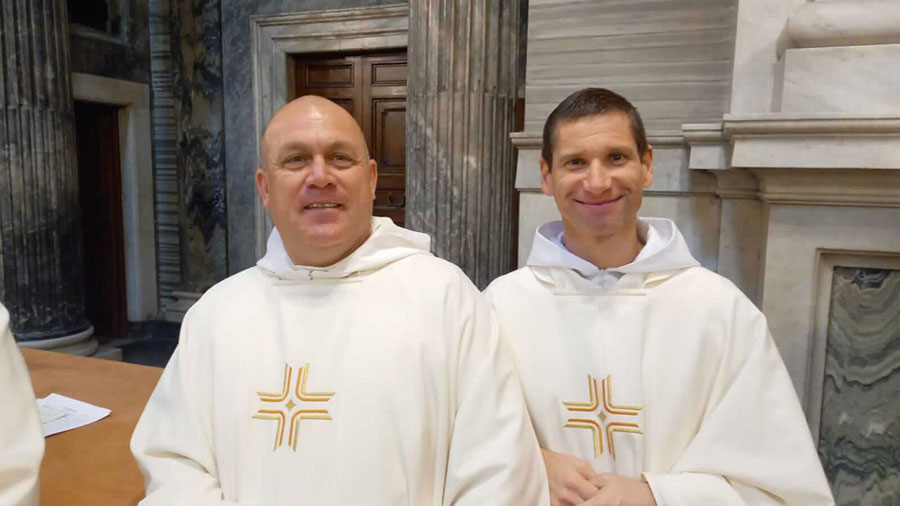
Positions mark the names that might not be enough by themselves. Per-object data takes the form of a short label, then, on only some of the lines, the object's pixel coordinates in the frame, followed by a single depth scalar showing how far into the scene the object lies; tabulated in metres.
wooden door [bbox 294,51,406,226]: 6.01
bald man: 1.58
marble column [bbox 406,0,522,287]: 4.11
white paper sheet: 2.38
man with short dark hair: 1.55
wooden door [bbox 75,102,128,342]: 6.45
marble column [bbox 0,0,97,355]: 5.10
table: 2.00
